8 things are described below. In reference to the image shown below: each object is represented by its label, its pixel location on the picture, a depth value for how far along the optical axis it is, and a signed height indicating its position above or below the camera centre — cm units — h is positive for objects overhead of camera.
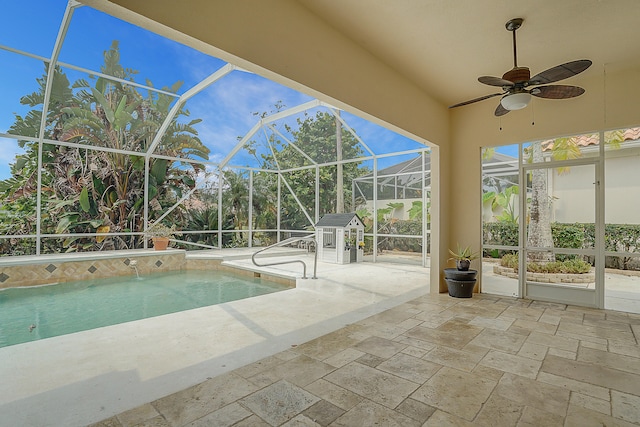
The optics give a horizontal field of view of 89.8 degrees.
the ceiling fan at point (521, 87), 322 +136
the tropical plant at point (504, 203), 536 +26
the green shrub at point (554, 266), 478 -74
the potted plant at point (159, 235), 822 -49
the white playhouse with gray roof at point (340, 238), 858 -58
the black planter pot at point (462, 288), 509 -112
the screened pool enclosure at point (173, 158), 693 +172
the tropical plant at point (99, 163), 771 +148
